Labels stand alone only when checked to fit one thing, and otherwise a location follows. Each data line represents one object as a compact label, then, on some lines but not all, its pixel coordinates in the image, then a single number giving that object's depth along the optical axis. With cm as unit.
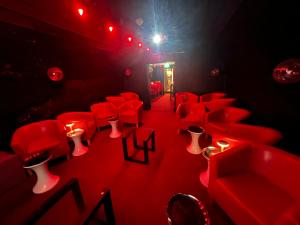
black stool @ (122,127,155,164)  247
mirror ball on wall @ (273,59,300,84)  171
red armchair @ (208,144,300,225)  109
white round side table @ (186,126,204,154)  266
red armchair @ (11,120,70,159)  223
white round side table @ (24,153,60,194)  193
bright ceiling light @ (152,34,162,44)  524
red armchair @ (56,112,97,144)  314
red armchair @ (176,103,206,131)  328
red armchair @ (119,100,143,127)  397
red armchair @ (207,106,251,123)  271
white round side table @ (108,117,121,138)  355
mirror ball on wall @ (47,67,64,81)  311
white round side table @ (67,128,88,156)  283
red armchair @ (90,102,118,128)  387
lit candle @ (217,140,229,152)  176
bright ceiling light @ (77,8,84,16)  330
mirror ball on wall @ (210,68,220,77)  476
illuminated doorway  1030
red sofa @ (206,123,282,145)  184
